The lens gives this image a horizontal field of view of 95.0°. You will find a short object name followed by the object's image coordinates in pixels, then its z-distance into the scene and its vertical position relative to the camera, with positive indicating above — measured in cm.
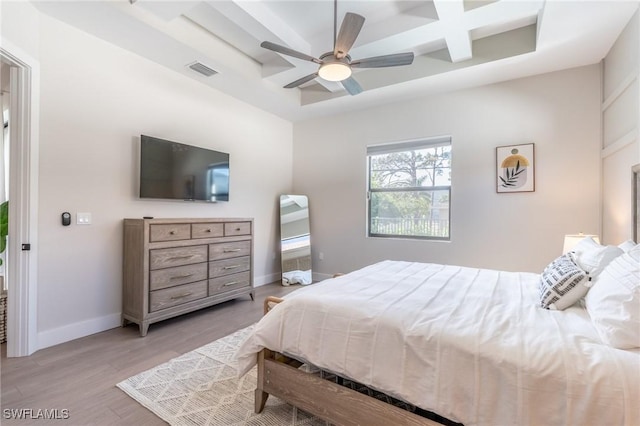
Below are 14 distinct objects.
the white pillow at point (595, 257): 171 -26
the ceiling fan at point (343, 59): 212 +127
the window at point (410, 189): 409 +38
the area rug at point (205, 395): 165 -115
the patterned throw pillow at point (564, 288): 155 -39
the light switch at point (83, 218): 271 -4
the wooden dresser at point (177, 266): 280 -56
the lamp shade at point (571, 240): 265 -23
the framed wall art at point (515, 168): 348 +57
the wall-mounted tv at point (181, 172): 311 +50
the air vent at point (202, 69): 330 +169
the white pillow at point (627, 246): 177 -19
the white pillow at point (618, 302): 111 -37
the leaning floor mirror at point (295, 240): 479 -43
